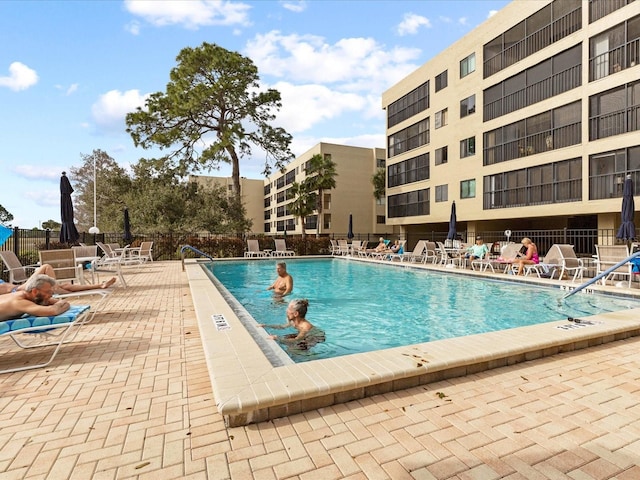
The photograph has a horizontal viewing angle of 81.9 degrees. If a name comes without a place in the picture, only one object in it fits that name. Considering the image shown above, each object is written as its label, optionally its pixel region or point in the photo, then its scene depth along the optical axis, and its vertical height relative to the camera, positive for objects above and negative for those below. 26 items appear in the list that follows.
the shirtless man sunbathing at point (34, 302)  3.85 -0.72
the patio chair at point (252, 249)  20.43 -0.99
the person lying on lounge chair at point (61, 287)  5.42 -0.80
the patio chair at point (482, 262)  12.26 -1.20
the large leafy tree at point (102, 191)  30.25 +4.14
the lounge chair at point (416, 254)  16.41 -1.18
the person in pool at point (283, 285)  8.62 -1.28
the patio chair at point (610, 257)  8.84 -0.80
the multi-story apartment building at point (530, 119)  14.75 +5.39
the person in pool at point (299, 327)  5.25 -1.44
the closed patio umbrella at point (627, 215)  9.43 +0.25
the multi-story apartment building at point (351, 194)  39.75 +3.85
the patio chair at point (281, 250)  21.22 -1.12
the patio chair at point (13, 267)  7.02 -0.62
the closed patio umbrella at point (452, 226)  15.52 +0.06
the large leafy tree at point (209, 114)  23.47 +7.84
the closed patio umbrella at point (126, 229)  18.10 +0.23
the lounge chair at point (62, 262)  7.09 -0.54
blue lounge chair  3.63 -0.91
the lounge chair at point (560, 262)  9.82 -1.04
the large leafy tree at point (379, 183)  37.59 +4.78
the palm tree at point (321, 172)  31.72 +5.07
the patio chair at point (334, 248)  22.51 -1.13
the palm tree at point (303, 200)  34.41 +2.85
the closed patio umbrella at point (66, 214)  9.55 +0.55
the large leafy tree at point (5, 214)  69.19 +4.16
